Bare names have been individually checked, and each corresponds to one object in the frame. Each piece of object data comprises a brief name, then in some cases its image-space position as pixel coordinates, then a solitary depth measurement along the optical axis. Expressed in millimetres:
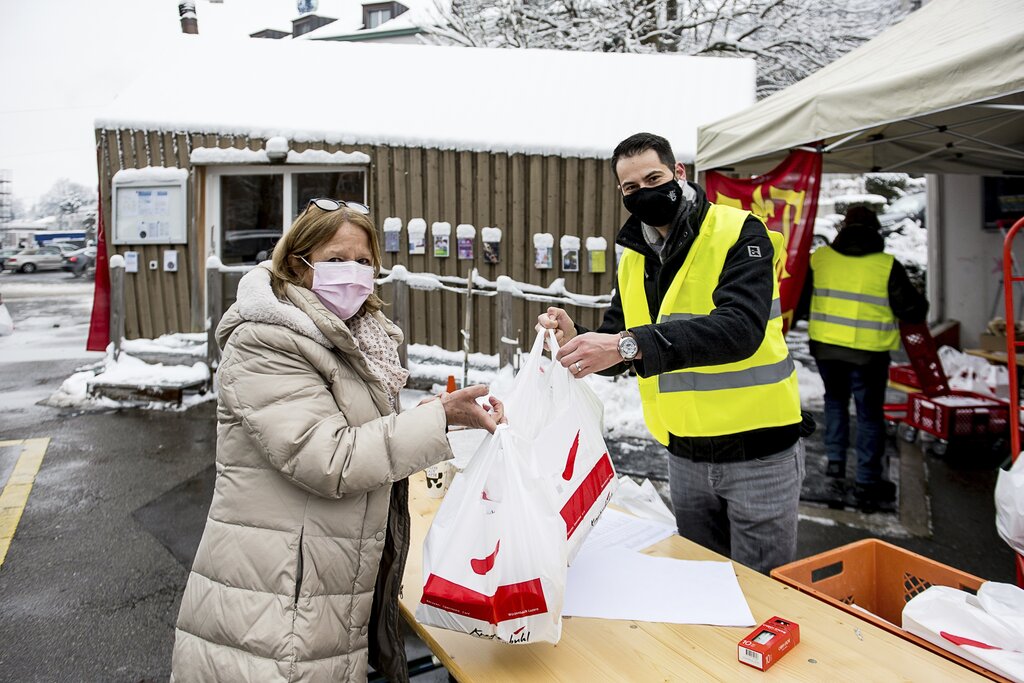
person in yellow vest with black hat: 4777
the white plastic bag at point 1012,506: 2150
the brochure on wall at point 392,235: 8289
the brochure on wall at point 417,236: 8281
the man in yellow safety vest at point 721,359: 2055
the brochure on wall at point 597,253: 8031
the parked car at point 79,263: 23500
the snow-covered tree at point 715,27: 15094
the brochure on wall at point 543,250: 8148
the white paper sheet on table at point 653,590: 1780
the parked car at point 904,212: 17141
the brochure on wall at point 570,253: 8102
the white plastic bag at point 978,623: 1578
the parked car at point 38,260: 22958
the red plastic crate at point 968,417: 5539
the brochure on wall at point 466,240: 8266
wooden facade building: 8172
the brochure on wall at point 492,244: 8234
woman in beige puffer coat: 1567
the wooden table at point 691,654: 1531
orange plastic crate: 2021
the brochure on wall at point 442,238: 8273
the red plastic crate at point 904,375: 6404
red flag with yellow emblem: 5129
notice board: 8578
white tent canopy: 3383
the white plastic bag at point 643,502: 2453
